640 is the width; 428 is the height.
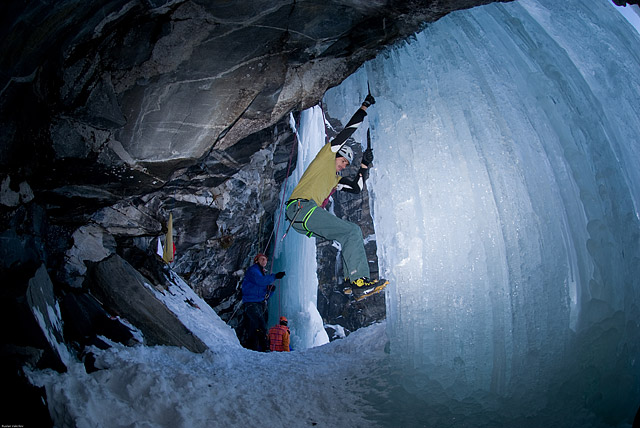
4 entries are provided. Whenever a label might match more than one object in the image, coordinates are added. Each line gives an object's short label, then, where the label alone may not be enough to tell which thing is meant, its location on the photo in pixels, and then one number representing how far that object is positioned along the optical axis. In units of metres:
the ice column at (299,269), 9.47
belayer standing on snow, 6.72
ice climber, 3.89
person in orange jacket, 6.79
